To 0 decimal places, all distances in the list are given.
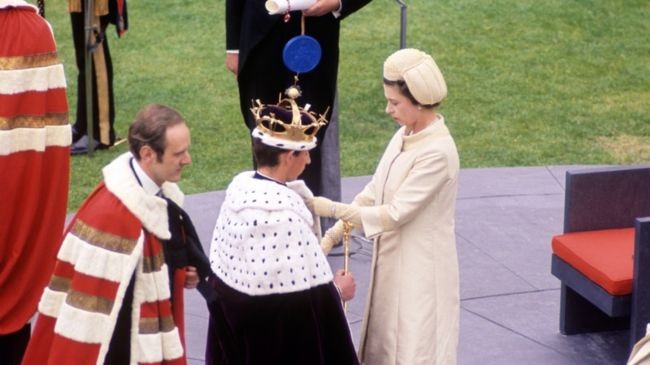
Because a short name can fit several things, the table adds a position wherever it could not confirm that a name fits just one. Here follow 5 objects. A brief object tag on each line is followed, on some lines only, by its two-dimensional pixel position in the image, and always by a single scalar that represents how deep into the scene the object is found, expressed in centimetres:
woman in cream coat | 1073
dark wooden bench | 1252
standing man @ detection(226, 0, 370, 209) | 1340
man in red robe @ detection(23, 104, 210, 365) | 935
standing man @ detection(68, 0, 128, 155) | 2016
